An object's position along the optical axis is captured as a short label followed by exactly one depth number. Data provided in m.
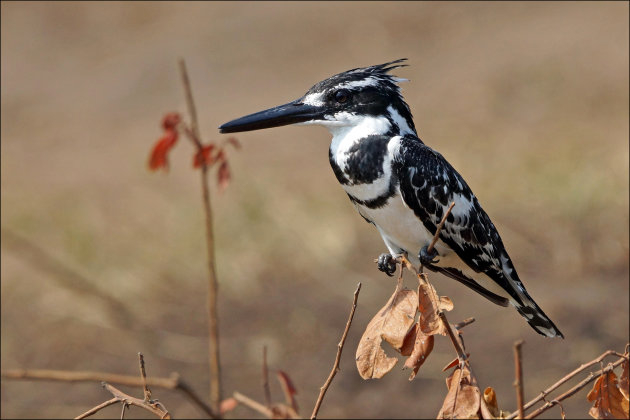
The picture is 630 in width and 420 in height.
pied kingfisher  5.46
